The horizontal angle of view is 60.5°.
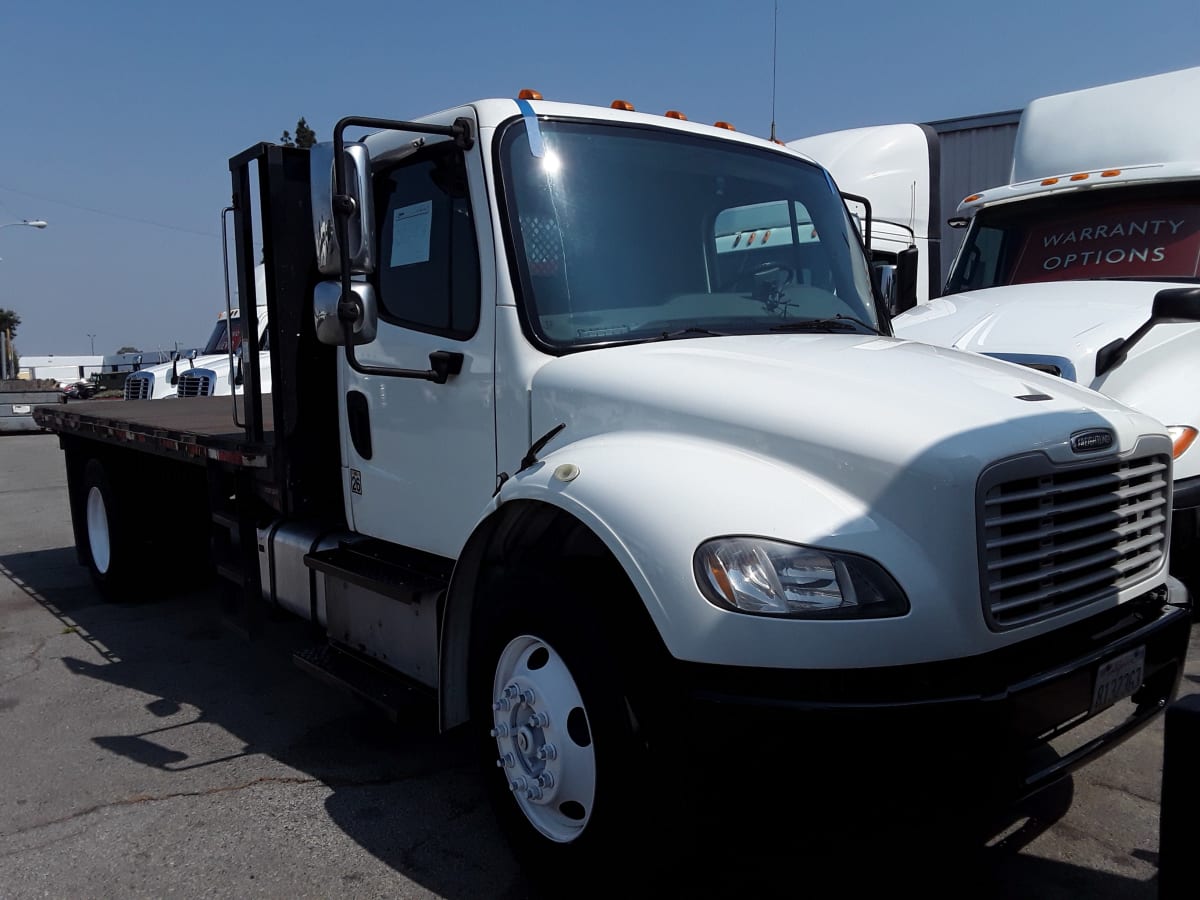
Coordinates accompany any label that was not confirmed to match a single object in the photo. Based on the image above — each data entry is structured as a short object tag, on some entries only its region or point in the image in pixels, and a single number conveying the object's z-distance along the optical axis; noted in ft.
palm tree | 154.18
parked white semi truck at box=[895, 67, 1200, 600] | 16.94
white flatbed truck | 7.73
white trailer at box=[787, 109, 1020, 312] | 31.53
